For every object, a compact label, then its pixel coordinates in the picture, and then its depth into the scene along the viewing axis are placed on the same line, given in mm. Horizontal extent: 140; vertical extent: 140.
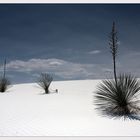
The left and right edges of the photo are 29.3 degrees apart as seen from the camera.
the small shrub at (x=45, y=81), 11047
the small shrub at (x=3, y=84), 12531
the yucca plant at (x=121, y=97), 5340
